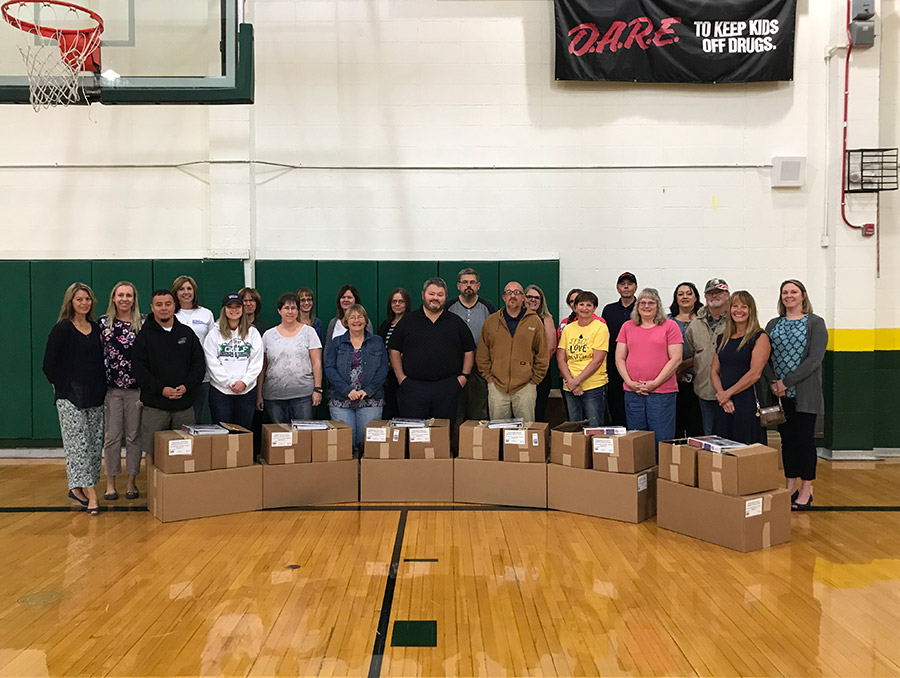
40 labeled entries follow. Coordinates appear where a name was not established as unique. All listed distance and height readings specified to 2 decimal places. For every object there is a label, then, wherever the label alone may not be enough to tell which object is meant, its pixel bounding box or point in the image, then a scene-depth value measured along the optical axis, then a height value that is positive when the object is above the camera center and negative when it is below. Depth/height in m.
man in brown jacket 5.39 -0.25
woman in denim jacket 5.45 -0.35
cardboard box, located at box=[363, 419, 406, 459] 5.12 -0.84
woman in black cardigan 4.77 -0.37
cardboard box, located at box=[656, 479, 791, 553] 4.07 -1.12
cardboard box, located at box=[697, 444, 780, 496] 4.08 -0.84
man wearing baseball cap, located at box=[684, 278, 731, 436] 5.14 -0.11
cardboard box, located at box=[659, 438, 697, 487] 4.33 -0.84
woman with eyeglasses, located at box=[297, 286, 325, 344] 5.96 +0.14
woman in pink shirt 5.09 -0.31
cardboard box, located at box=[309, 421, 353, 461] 5.07 -0.84
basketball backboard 5.09 +1.86
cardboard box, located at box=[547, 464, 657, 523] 4.62 -1.11
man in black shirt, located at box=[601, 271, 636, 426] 5.87 -0.05
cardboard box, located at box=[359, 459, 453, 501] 5.15 -1.11
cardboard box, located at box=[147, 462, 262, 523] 4.67 -1.12
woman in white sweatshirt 5.20 -0.26
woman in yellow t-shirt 5.43 -0.27
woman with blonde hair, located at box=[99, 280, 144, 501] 5.07 -0.39
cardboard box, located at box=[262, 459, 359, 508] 4.98 -1.12
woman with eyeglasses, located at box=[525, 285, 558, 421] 5.85 +0.00
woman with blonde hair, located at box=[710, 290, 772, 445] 4.68 -0.28
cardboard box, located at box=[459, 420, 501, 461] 5.10 -0.84
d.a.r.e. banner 6.80 +2.66
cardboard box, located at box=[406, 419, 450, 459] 5.13 -0.84
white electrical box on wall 6.90 +1.44
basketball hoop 5.04 +1.91
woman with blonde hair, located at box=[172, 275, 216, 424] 5.62 +0.10
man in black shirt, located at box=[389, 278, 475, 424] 5.39 -0.25
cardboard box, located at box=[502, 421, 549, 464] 4.98 -0.83
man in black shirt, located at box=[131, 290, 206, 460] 4.92 -0.30
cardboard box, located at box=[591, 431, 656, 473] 4.61 -0.83
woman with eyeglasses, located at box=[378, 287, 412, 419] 5.98 +0.08
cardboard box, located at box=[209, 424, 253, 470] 4.79 -0.84
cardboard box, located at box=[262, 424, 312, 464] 4.97 -0.84
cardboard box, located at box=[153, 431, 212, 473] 4.62 -0.83
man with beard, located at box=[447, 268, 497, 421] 5.87 +0.06
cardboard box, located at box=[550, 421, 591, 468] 4.80 -0.83
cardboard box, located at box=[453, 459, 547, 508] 4.99 -1.11
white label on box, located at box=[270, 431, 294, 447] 4.96 -0.80
